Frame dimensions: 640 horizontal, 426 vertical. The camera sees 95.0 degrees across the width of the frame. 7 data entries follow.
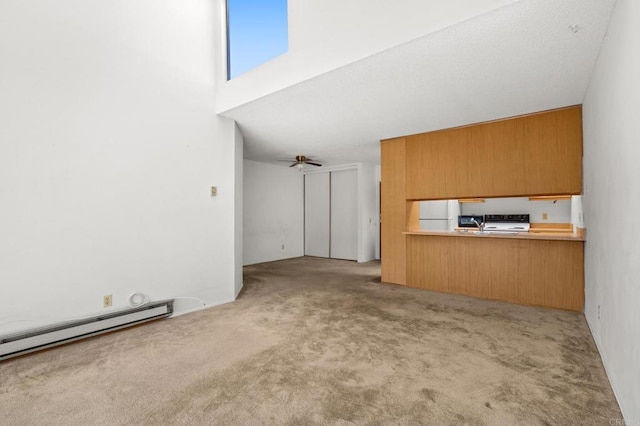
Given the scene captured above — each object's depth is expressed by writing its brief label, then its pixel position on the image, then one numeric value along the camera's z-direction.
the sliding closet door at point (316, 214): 7.70
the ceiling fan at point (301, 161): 6.02
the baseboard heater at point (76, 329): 2.35
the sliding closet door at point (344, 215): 7.24
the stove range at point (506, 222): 4.85
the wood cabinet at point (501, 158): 3.46
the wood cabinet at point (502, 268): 3.46
